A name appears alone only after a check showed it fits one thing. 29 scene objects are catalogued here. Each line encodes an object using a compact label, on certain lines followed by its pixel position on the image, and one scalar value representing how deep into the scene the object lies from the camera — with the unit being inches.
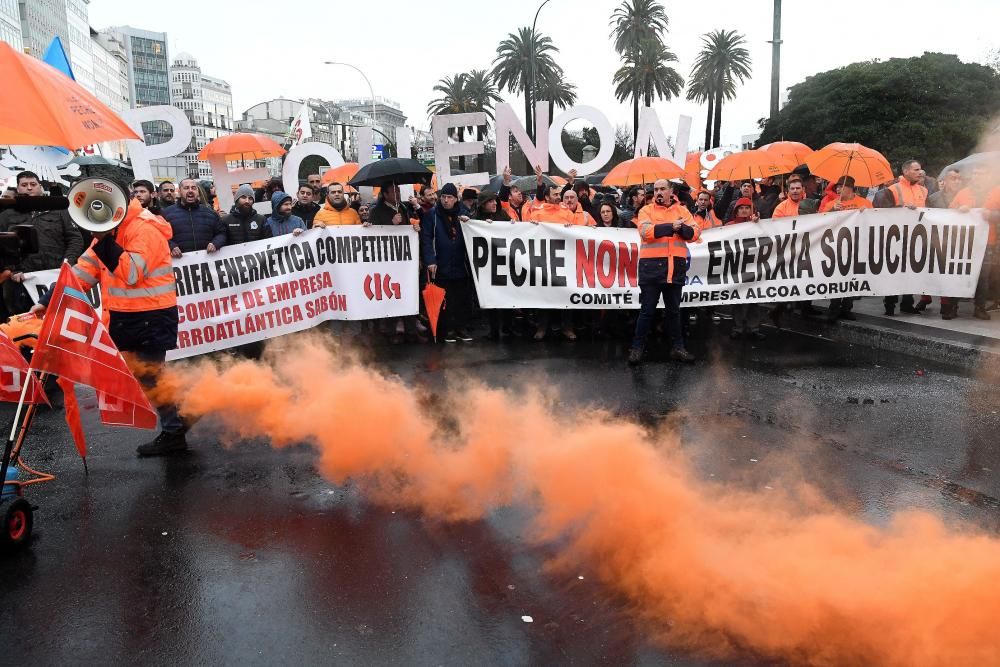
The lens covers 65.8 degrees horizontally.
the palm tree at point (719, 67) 2351.1
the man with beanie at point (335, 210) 369.4
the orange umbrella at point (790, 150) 492.1
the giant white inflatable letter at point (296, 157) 410.0
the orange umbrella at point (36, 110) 161.0
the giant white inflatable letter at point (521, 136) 423.8
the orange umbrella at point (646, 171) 466.0
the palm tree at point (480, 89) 2672.2
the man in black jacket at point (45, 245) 322.0
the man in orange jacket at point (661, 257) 310.2
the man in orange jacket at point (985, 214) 370.9
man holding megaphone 201.3
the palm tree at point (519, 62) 2331.4
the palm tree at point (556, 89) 2373.3
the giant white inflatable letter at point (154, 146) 369.7
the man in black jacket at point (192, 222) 328.2
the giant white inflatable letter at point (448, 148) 417.1
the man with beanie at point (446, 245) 370.9
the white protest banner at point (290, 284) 314.8
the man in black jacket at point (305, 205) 396.5
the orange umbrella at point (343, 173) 562.9
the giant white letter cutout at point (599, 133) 440.1
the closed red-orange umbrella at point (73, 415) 172.4
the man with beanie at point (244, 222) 345.1
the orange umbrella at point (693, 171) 661.6
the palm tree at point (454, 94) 2667.3
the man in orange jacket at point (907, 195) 393.1
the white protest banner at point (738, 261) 378.6
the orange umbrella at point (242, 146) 451.8
